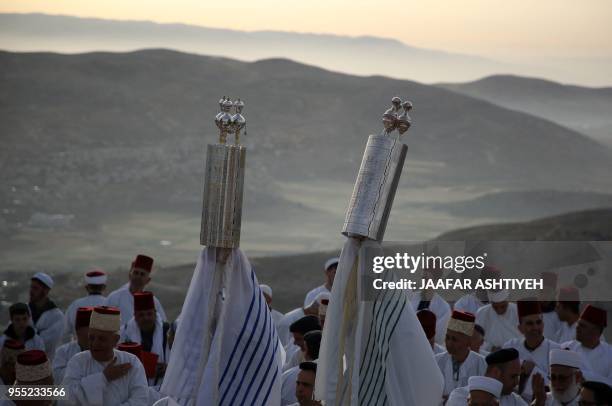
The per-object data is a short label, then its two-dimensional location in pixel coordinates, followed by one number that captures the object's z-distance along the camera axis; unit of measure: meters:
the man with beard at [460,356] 14.44
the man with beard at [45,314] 18.69
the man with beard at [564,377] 13.48
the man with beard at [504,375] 13.14
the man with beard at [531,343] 15.30
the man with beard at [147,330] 15.87
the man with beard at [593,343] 15.40
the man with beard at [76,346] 14.70
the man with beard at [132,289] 17.91
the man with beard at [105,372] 12.59
